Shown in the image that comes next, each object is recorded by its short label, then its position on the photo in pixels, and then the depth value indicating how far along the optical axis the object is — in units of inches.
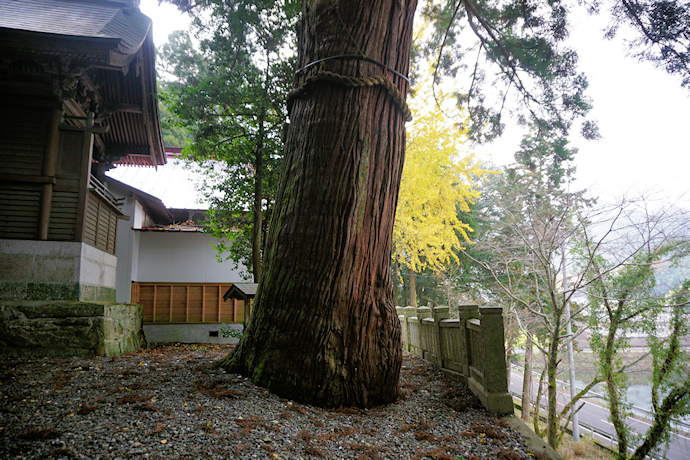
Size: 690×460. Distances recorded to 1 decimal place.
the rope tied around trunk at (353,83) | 147.2
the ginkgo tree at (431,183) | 527.2
